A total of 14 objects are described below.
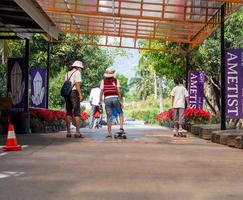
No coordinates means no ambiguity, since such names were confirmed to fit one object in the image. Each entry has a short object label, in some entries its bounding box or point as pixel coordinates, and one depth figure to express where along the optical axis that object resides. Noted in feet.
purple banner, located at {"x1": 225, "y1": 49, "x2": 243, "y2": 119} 48.83
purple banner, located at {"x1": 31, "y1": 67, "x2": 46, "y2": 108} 71.05
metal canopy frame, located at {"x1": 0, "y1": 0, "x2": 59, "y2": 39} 42.65
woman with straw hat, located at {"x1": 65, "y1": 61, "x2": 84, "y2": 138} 47.11
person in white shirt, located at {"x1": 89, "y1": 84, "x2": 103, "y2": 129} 76.02
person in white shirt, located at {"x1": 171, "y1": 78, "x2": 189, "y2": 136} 57.00
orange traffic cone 34.24
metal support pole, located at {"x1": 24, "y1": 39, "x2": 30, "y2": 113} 57.95
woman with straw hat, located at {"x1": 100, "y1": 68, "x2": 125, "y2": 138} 48.47
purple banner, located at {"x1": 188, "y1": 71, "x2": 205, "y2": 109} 74.64
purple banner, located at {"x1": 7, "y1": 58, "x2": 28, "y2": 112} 58.59
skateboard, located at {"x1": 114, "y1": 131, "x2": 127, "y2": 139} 48.03
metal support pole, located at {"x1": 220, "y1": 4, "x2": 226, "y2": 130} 50.80
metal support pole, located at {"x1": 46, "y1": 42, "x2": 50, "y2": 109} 72.18
